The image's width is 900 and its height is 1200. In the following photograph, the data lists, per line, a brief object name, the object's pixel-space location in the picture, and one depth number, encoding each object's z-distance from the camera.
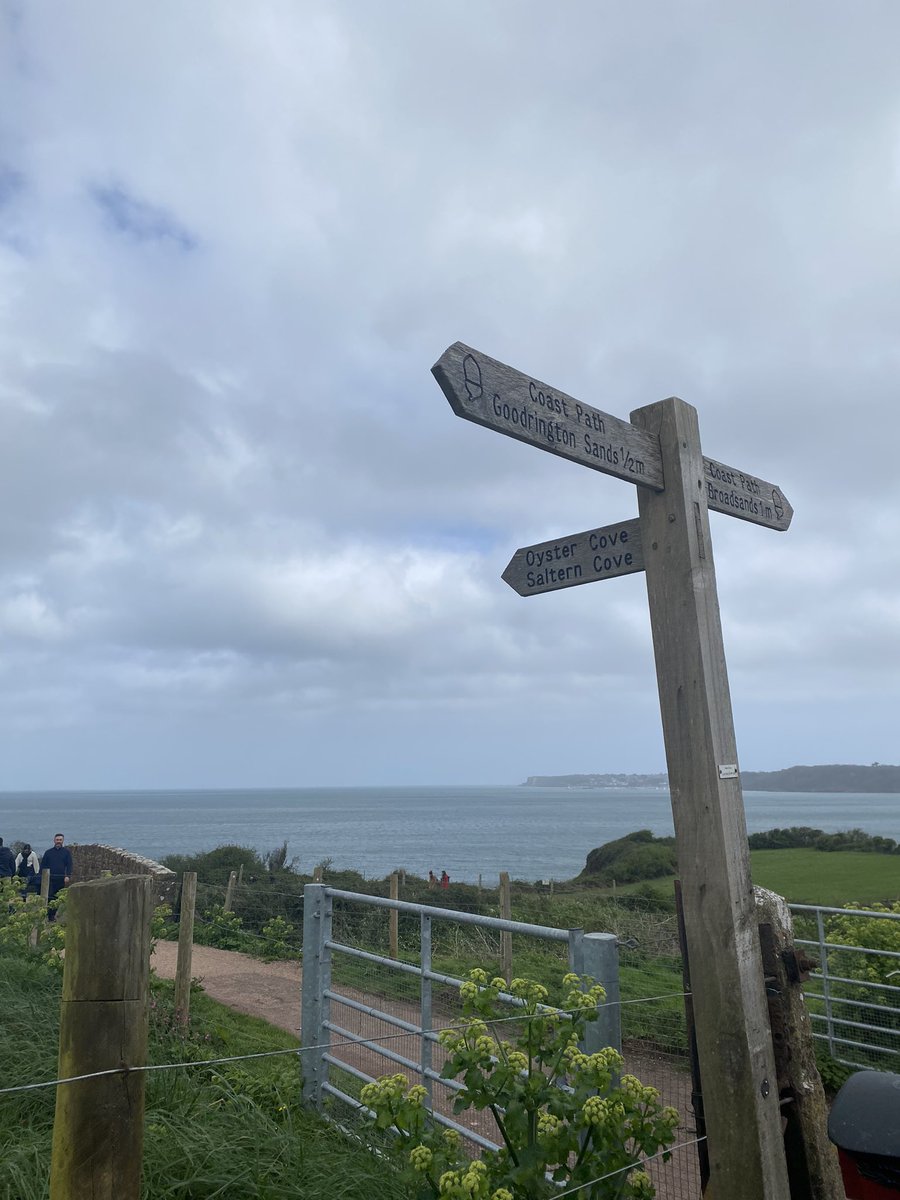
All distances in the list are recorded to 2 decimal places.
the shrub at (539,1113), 2.85
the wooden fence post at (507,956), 9.83
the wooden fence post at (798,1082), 3.27
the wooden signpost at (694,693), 3.14
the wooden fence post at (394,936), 10.97
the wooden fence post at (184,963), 8.11
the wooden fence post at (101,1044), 2.36
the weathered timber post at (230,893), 15.84
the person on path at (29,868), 16.44
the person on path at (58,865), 15.96
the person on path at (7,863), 15.57
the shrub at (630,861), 36.09
